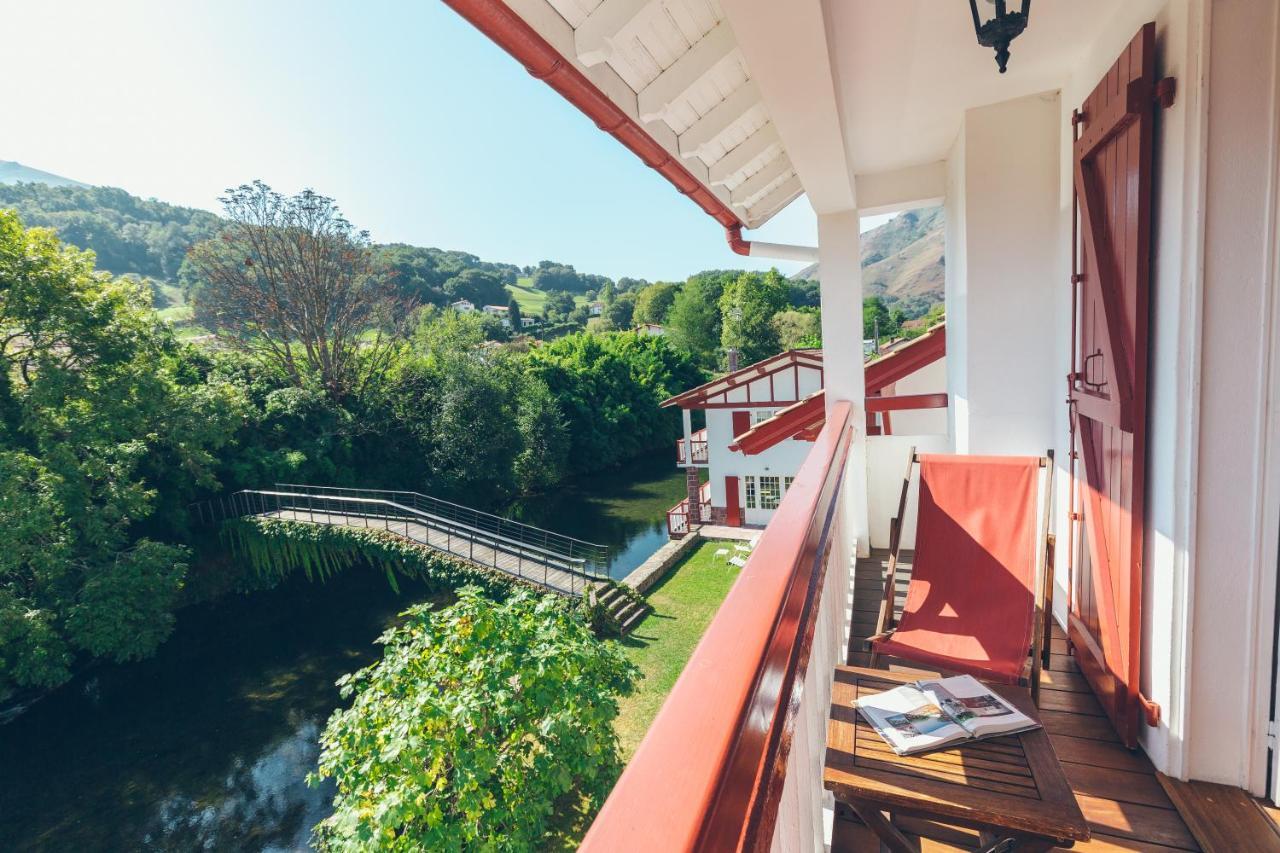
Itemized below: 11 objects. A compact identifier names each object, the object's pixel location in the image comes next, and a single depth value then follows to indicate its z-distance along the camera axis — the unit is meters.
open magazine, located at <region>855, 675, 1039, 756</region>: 1.42
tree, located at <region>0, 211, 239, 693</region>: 9.78
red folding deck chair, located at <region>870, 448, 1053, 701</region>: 2.17
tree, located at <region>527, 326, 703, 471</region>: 24.92
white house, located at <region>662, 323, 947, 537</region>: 15.82
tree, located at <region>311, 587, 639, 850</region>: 4.15
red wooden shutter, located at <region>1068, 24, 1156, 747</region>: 1.87
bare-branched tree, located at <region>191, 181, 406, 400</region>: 18.36
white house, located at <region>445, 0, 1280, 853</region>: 1.03
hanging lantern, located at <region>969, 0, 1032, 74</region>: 1.78
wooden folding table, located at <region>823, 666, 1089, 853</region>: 1.19
